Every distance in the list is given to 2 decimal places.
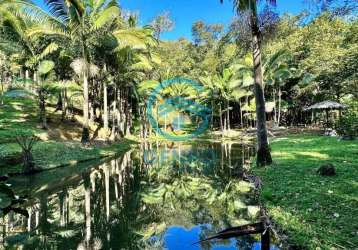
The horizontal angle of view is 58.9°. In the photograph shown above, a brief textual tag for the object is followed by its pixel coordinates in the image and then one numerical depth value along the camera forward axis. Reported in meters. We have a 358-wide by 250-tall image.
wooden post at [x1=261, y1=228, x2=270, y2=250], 5.06
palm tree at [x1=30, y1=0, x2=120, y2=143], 18.20
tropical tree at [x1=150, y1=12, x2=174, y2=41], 42.91
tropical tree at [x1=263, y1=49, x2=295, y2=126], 31.59
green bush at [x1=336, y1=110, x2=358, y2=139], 17.88
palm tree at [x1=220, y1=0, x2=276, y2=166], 11.28
